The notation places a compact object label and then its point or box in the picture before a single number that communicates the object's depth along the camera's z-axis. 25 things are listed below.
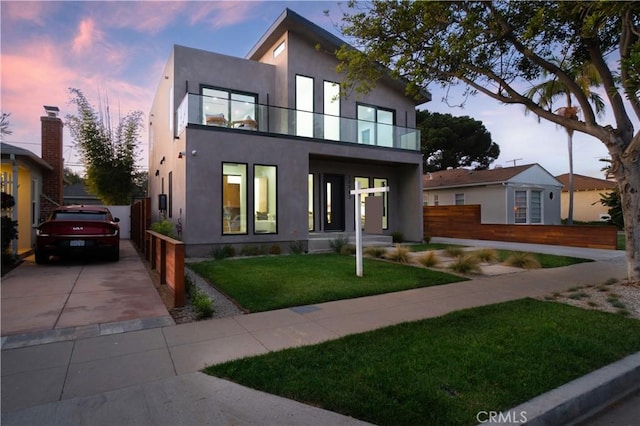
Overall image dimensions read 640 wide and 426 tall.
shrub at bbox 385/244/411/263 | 10.64
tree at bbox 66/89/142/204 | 20.84
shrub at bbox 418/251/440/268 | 9.84
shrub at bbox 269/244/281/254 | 12.29
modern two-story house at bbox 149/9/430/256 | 11.73
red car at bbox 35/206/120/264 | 9.42
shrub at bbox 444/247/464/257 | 11.44
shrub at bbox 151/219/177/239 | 10.55
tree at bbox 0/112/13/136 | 9.61
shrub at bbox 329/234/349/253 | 12.64
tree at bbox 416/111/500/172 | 32.99
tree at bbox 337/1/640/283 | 7.55
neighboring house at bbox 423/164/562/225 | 23.22
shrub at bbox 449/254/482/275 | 9.12
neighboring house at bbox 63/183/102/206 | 29.59
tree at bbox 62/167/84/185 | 42.19
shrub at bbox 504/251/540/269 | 10.06
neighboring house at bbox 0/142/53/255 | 10.45
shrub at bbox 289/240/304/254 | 12.62
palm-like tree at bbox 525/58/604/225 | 20.31
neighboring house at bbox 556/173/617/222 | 30.80
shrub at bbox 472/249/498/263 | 10.83
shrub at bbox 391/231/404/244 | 16.23
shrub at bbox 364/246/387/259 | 11.54
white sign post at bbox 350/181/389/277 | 8.26
